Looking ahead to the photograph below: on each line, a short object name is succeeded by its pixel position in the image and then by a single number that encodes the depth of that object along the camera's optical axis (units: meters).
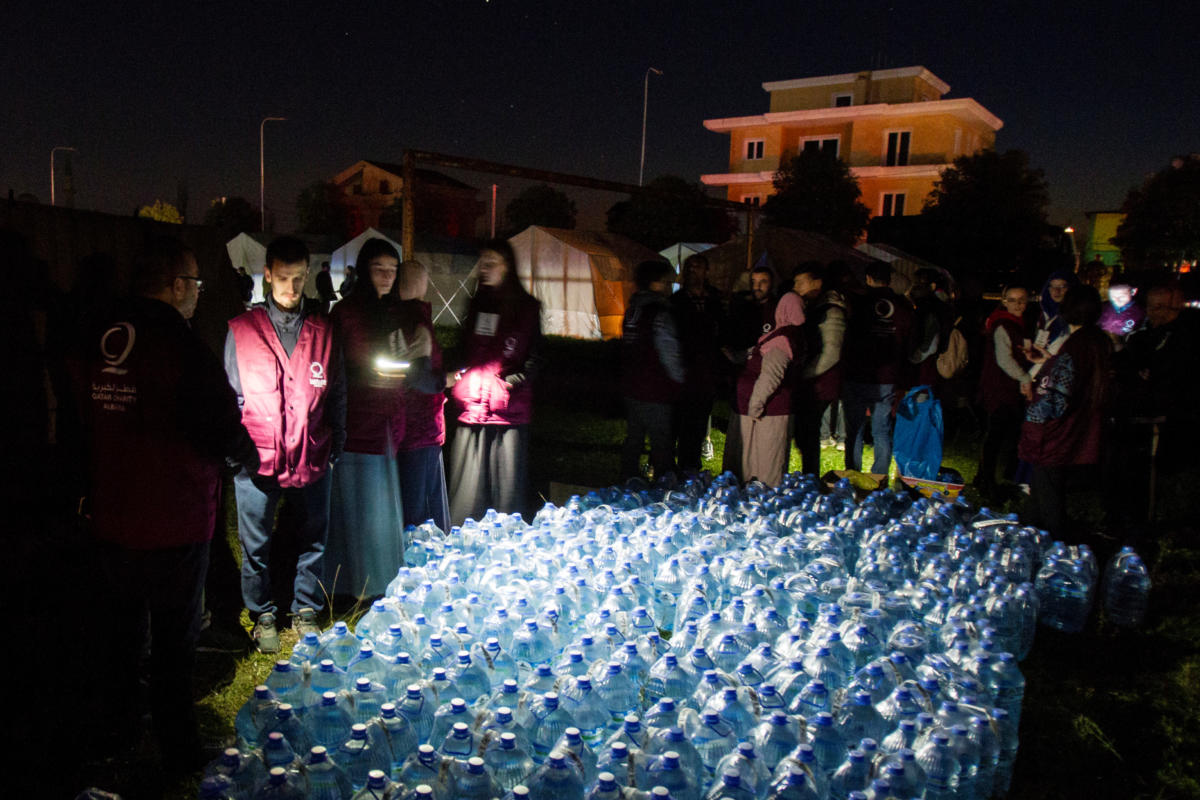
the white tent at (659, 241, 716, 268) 24.86
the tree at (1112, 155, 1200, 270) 27.62
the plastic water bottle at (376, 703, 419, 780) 2.63
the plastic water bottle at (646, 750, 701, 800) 2.43
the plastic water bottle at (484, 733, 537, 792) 2.54
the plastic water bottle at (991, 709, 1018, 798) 2.98
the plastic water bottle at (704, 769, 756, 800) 2.40
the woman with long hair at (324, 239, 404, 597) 4.44
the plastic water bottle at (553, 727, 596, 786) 2.49
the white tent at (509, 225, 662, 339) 22.53
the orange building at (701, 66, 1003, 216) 47.78
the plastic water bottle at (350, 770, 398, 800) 2.31
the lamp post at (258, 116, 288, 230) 43.77
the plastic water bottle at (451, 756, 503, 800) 2.37
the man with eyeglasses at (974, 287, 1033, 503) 7.08
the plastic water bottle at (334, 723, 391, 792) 2.51
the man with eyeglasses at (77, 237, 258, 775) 2.81
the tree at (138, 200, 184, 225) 48.96
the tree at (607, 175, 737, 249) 31.19
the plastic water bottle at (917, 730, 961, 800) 2.71
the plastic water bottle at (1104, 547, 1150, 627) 4.98
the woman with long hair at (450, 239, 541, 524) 5.26
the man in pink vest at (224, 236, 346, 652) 3.78
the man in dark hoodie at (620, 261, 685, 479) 6.01
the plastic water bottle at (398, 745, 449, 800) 2.41
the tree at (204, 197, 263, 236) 52.09
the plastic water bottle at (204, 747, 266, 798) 2.37
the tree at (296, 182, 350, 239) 47.03
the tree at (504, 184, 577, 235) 41.50
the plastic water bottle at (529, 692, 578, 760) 2.77
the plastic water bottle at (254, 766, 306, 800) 2.29
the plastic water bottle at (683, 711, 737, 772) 2.75
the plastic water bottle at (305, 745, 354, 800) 2.37
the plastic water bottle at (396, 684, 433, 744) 2.79
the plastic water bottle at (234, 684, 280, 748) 2.72
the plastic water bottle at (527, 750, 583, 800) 2.42
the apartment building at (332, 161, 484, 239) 57.56
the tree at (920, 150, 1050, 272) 28.77
